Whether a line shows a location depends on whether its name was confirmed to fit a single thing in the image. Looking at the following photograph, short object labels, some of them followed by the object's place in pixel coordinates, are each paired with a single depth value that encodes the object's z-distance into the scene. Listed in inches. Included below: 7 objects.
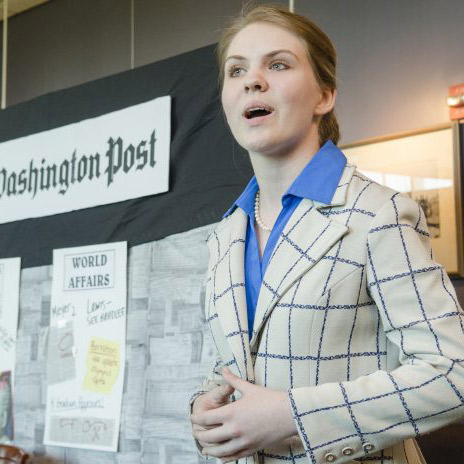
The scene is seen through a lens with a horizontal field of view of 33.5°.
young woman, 42.8
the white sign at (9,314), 103.5
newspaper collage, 80.4
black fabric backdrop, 80.2
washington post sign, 86.6
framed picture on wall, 107.3
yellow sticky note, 89.2
